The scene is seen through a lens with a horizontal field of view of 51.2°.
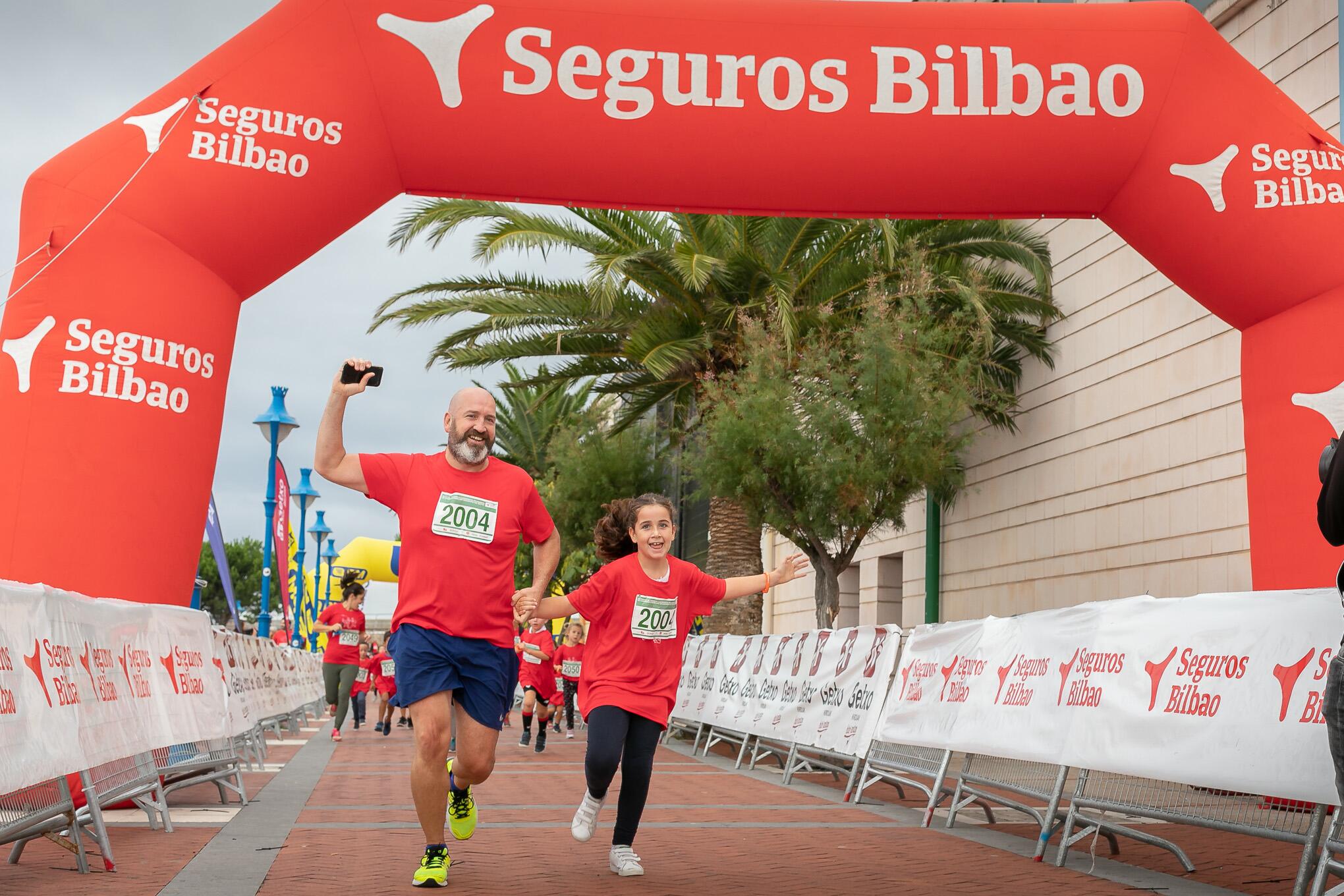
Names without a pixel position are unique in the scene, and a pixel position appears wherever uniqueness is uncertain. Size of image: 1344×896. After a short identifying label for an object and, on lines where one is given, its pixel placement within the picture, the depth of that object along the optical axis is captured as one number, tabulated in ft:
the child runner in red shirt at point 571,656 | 64.28
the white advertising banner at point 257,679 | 35.86
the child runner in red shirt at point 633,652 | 21.38
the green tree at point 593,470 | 105.70
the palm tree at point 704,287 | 62.13
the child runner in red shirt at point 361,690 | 70.95
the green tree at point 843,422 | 60.54
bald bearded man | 19.48
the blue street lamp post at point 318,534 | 192.19
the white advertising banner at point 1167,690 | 18.46
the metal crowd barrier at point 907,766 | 29.12
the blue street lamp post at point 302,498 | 150.71
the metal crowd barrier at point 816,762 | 39.34
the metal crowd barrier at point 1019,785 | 24.11
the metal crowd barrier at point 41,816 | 18.79
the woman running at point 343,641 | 54.29
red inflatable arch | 30.50
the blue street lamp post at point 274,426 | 87.35
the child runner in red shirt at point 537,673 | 55.52
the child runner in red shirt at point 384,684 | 65.31
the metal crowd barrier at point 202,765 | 28.30
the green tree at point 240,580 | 316.60
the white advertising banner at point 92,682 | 18.60
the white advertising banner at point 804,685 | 35.53
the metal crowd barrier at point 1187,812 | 18.72
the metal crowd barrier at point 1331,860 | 16.96
